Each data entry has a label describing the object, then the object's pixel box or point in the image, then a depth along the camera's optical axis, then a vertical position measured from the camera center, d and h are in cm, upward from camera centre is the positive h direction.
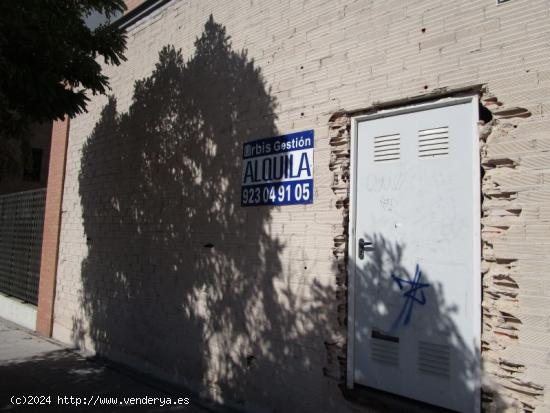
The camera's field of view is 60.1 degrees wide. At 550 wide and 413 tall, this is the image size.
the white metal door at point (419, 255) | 333 -8
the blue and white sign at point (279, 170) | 445 +68
